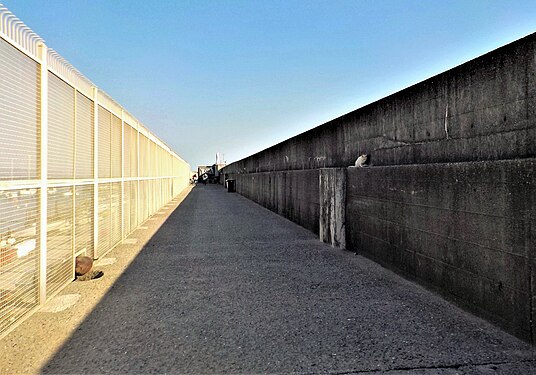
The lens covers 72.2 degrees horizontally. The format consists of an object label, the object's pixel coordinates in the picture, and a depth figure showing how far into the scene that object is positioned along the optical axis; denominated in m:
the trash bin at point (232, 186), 34.19
